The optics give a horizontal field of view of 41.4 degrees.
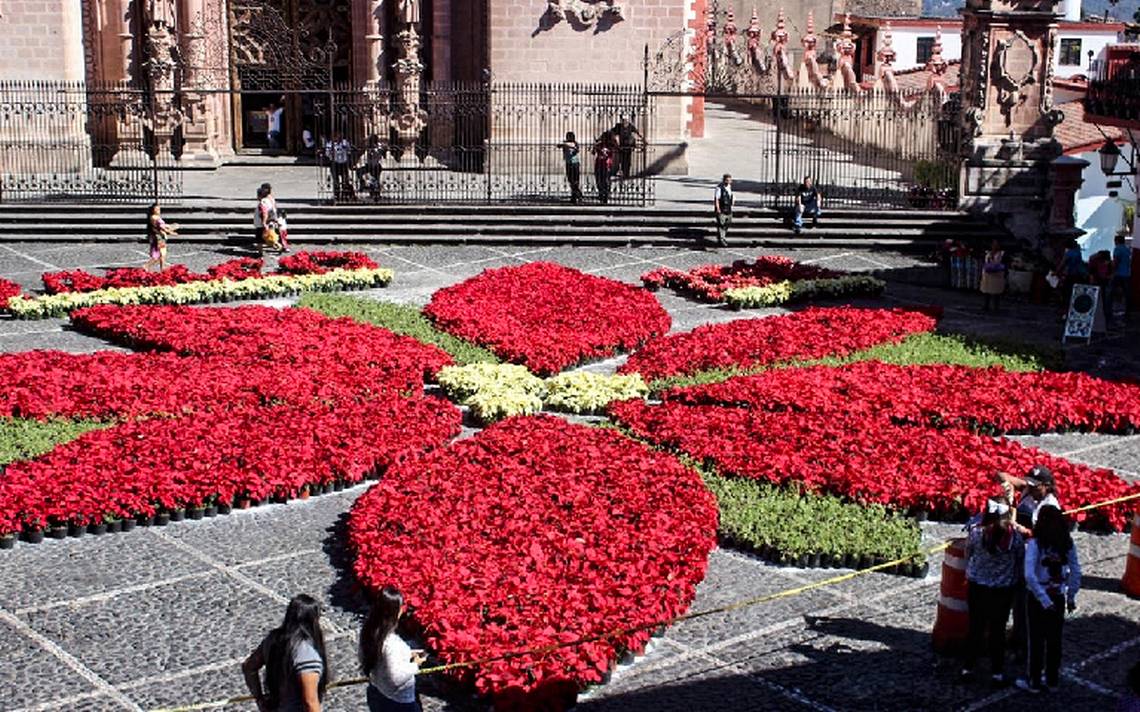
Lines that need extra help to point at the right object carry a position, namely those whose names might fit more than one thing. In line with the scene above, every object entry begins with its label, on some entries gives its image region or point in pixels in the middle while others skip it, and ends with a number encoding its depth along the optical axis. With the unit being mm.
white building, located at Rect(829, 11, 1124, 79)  58656
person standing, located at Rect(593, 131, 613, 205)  30250
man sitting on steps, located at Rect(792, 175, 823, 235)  28500
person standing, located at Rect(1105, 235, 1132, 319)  24078
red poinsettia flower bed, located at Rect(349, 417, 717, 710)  10602
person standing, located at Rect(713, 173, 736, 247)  27720
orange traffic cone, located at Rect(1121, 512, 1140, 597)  12141
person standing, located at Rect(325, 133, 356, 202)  29750
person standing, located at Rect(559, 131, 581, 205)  30422
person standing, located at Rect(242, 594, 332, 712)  7953
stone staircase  28109
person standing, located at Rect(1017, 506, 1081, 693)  10359
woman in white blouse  8484
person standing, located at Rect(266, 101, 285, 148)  38281
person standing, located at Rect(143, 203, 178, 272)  24250
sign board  21062
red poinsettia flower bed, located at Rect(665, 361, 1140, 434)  16625
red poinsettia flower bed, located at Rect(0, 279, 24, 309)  22000
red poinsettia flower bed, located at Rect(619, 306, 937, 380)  18828
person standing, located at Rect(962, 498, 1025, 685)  10453
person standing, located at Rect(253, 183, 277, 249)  26641
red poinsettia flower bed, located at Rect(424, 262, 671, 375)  19281
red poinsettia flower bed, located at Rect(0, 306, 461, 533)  13867
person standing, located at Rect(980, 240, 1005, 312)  23203
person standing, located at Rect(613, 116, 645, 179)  31266
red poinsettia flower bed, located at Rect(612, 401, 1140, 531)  13945
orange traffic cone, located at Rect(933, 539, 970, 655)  10938
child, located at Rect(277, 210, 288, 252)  26828
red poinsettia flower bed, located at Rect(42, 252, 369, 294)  22891
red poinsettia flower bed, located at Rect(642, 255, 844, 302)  23625
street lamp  24094
